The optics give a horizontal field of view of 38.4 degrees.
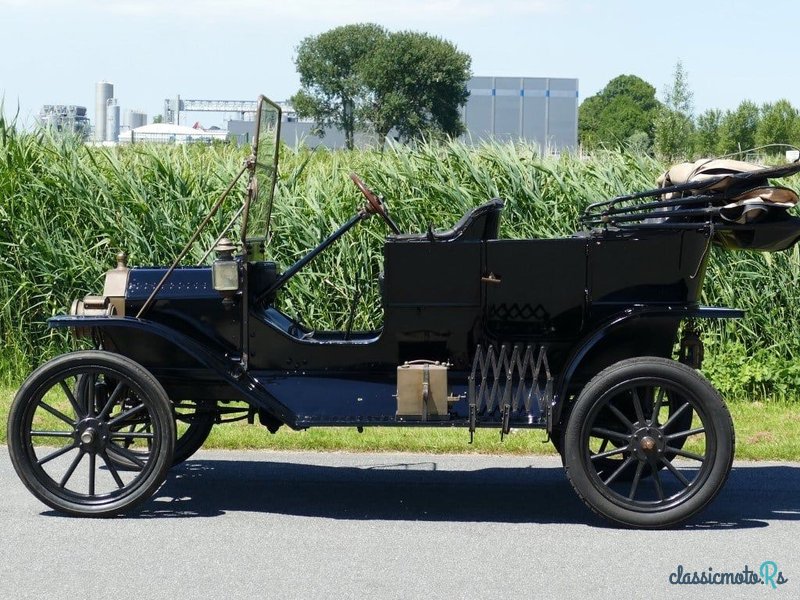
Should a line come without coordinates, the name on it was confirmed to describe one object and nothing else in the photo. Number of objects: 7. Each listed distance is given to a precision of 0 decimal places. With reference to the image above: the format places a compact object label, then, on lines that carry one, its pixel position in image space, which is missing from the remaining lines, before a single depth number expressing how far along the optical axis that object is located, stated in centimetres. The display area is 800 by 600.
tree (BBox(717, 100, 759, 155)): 3612
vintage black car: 528
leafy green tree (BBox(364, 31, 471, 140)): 6219
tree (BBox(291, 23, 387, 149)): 6444
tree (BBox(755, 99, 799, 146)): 3744
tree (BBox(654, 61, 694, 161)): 2552
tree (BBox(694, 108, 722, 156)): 3559
